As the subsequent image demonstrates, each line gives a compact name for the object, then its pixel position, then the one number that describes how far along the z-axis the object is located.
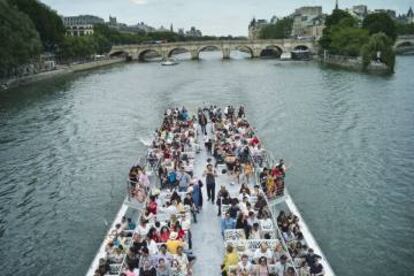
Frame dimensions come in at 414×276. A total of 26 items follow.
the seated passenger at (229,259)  13.13
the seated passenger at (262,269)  12.73
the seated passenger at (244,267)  12.71
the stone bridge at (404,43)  140.00
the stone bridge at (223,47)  143.75
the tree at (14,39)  68.44
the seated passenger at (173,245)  14.12
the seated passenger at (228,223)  15.61
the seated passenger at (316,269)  13.70
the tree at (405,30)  163.12
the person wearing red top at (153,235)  14.80
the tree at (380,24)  107.26
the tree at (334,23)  109.46
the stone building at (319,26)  195.38
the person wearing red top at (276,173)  19.59
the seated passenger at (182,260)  13.27
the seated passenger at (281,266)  13.11
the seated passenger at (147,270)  13.02
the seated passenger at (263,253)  13.53
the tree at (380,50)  80.00
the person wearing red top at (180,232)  14.70
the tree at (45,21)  95.00
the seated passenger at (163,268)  13.07
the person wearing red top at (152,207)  17.02
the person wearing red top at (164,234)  14.79
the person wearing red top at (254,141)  25.28
